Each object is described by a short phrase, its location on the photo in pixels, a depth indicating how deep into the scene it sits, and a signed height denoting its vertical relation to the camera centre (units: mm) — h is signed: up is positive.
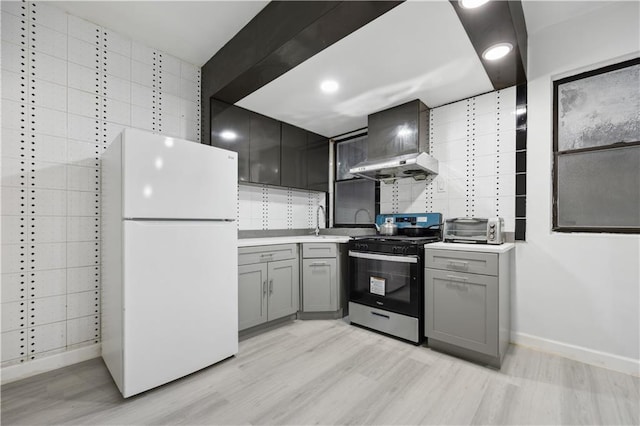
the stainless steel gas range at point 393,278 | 2387 -607
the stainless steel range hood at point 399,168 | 2633 +475
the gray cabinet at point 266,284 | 2512 -683
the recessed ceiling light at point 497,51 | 1870 +1142
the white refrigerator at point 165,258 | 1654 -299
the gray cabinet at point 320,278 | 2986 -696
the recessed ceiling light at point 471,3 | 1485 +1148
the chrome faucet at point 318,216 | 3974 -41
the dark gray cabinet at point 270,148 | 2844 +779
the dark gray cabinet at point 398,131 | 2836 +896
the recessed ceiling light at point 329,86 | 2512 +1193
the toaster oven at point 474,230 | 2279 -142
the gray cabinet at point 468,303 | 2004 -691
